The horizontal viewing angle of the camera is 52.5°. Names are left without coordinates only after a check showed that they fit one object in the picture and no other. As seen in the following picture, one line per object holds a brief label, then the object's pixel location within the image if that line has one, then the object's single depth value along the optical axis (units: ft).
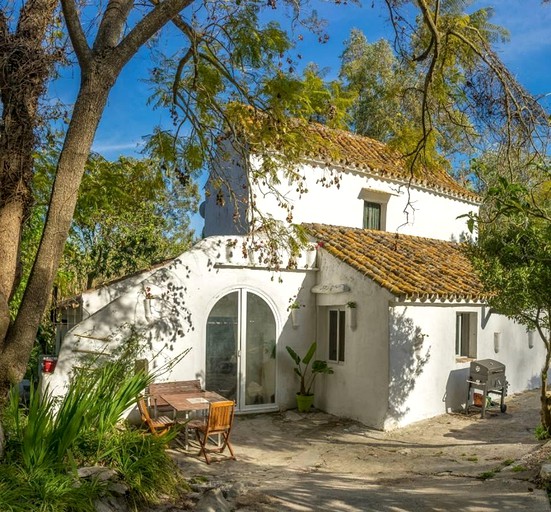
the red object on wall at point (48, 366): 35.76
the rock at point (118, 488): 19.21
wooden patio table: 32.54
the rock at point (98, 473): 19.35
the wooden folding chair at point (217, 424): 32.42
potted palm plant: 45.34
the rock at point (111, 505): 18.30
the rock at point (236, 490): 22.58
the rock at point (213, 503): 20.18
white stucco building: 39.96
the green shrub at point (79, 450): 17.40
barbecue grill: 44.29
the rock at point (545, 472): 24.12
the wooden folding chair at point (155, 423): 32.86
